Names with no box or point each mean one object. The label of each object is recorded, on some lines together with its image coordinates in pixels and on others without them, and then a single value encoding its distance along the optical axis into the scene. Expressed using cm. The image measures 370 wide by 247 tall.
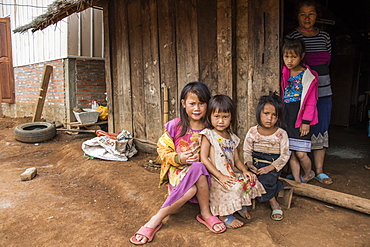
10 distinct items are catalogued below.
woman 301
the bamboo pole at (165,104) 429
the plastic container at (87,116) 645
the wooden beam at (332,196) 255
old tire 623
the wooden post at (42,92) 729
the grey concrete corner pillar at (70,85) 696
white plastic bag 458
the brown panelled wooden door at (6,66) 952
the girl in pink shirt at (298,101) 282
